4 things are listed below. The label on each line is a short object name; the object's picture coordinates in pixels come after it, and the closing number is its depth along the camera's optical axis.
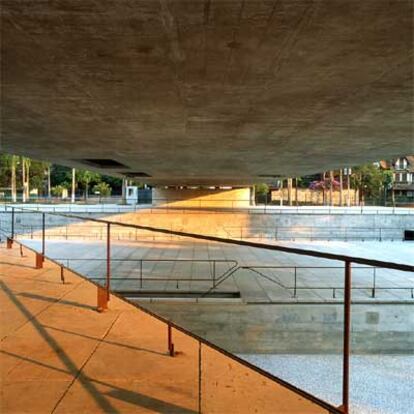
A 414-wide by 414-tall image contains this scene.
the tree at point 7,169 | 57.67
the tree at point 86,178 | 71.62
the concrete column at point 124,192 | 57.33
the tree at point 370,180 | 71.44
